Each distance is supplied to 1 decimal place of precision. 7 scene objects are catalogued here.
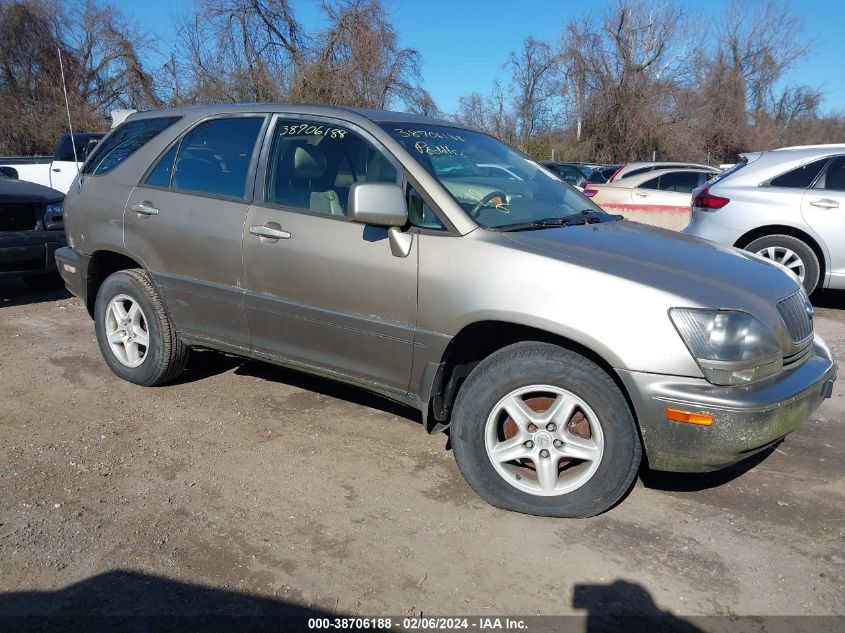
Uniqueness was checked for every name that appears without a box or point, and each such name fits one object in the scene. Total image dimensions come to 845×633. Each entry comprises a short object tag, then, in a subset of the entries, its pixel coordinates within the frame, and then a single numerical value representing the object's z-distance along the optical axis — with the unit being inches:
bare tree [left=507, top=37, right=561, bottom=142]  1441.9
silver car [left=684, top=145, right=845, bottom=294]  265.7
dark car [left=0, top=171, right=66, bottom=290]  267.9
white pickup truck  518.3
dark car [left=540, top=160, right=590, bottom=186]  746.2
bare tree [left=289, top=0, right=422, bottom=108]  919.7
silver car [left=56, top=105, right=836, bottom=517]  112.6
